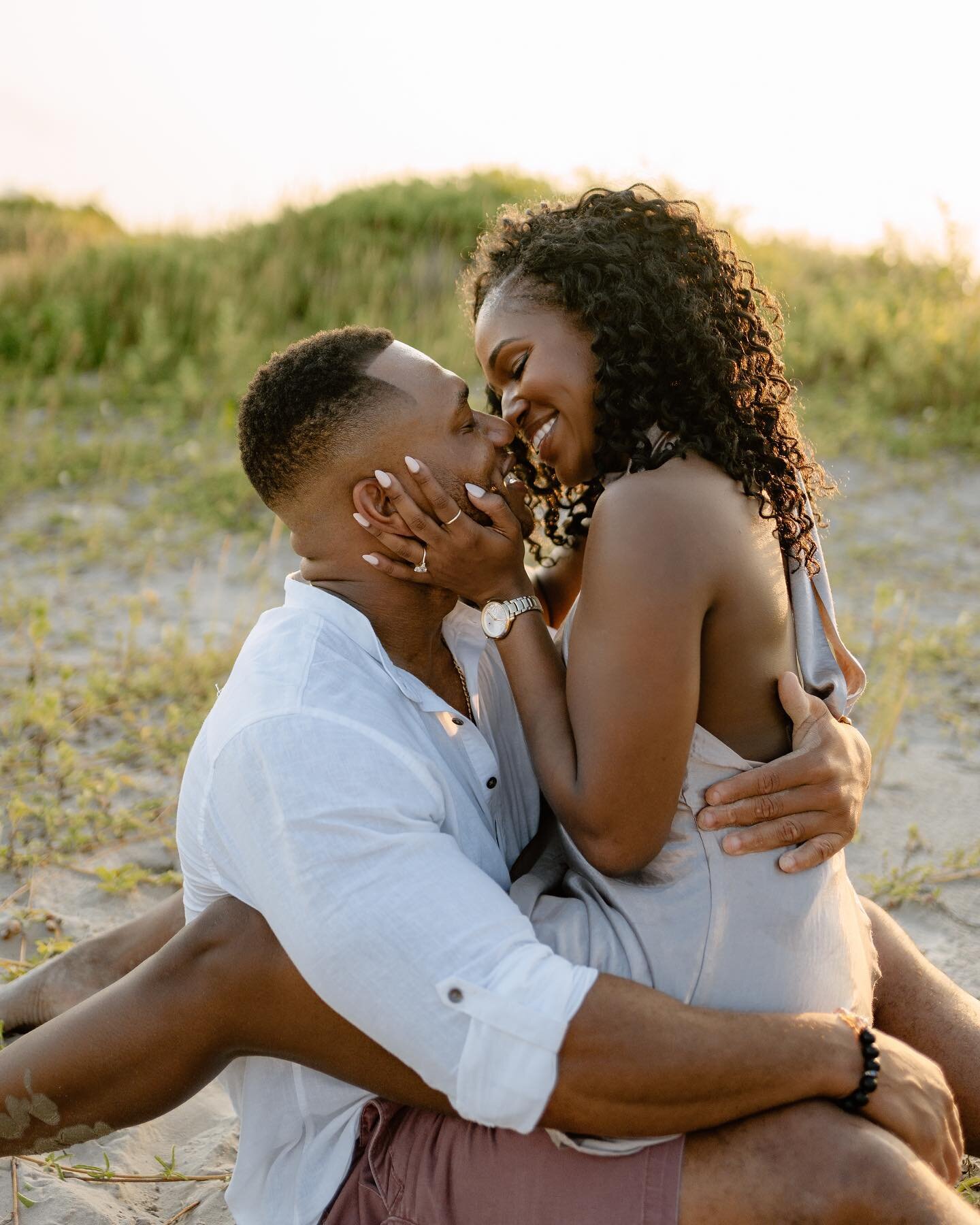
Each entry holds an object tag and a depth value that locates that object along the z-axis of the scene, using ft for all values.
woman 6.96
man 6.10
